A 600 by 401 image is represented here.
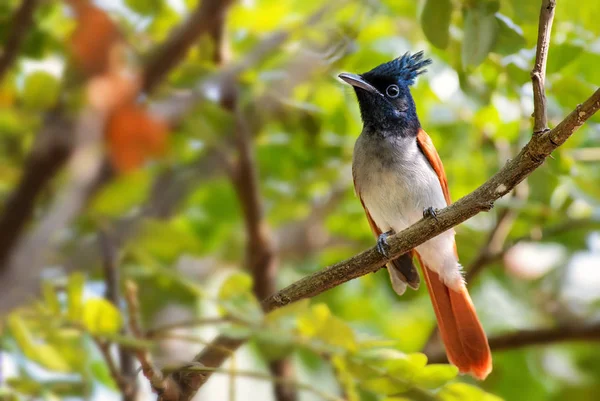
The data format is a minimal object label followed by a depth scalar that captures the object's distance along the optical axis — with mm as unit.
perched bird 4871
